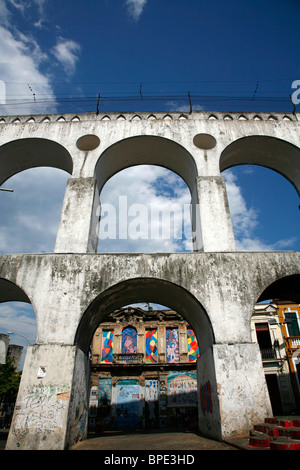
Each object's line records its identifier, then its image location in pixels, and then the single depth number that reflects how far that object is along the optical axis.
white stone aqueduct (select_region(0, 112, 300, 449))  6.52
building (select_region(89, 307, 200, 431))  19.28
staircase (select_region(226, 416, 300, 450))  4.71
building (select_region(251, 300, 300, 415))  18.12
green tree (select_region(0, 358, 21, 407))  20.39
